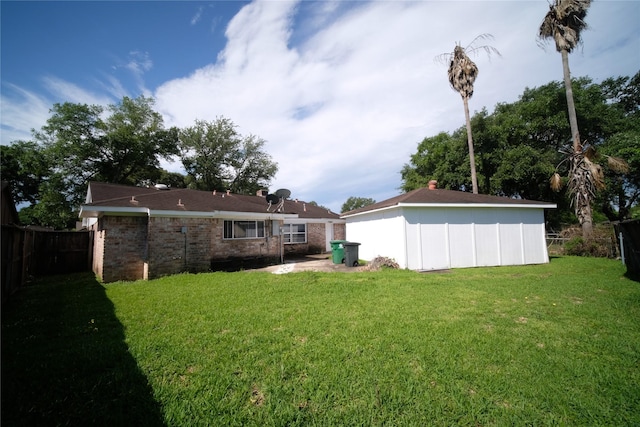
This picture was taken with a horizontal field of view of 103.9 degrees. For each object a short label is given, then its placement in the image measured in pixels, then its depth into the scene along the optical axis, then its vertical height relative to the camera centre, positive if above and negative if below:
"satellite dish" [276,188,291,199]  15.88 +2.61
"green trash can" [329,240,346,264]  12.72 -0.98
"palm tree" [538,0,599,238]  13.62 +9.28
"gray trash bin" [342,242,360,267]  11.85 -1.02
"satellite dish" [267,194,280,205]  15.60 +2.26
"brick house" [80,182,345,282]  9.55 +0.23
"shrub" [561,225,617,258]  12.55 -0.94
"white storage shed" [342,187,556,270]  10.72 -0.05
